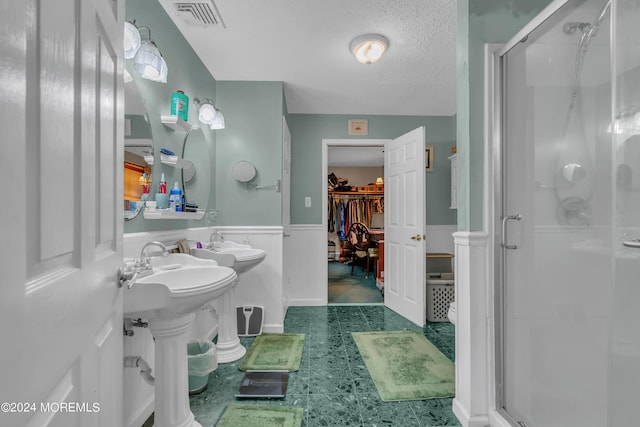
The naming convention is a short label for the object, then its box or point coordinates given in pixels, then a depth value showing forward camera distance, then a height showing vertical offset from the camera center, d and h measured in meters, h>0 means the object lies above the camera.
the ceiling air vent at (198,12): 1.78 +1.29
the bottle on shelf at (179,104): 1.90 +0.72
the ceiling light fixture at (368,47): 2.18 +1.29
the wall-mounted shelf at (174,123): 1.86 +0.60
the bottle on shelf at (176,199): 1.86 +0.10
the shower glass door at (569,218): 0.93 -0.02
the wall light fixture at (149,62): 1.50 +0.80
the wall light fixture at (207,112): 2.38 +0.84
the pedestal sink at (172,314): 1.17 -0.42
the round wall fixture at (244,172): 2.82 +0.41
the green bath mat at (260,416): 1.58 -1.13
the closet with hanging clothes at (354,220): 5.64 -0.15
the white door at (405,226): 3.01 -0.13
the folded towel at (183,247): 1.99 -0.22
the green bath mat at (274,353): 2.16 -1.12
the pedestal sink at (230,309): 2.16 -0.77
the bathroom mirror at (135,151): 1.54 +0.36
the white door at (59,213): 0.36 +0.00
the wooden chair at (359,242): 5.72 -0.57
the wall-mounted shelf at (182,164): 1.91 +0.36
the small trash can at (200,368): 1.84 -0.98
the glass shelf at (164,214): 1.61 +0.00
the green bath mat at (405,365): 1.87 -1.13
